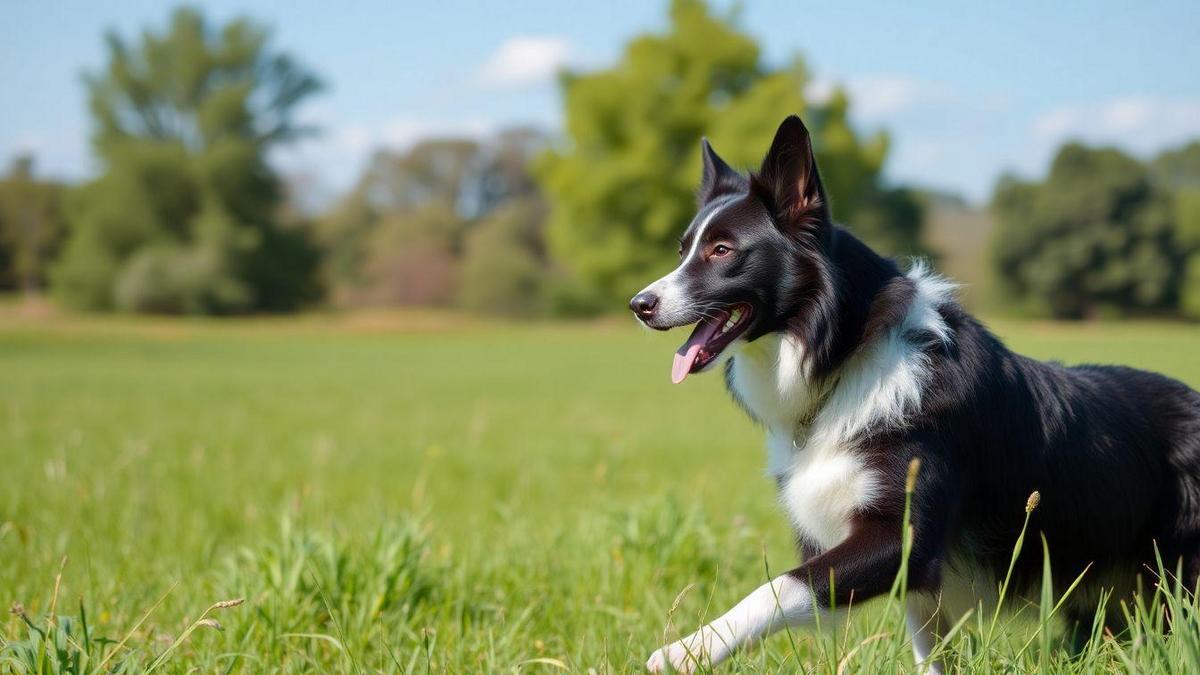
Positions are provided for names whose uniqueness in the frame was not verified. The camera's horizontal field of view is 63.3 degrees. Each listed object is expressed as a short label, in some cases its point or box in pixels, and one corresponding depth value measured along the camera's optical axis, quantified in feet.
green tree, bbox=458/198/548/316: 170.09
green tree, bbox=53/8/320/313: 153.89
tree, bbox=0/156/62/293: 167.22
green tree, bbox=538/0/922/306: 147.95
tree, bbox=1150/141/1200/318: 152.05
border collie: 9.26
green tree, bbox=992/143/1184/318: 155.02
